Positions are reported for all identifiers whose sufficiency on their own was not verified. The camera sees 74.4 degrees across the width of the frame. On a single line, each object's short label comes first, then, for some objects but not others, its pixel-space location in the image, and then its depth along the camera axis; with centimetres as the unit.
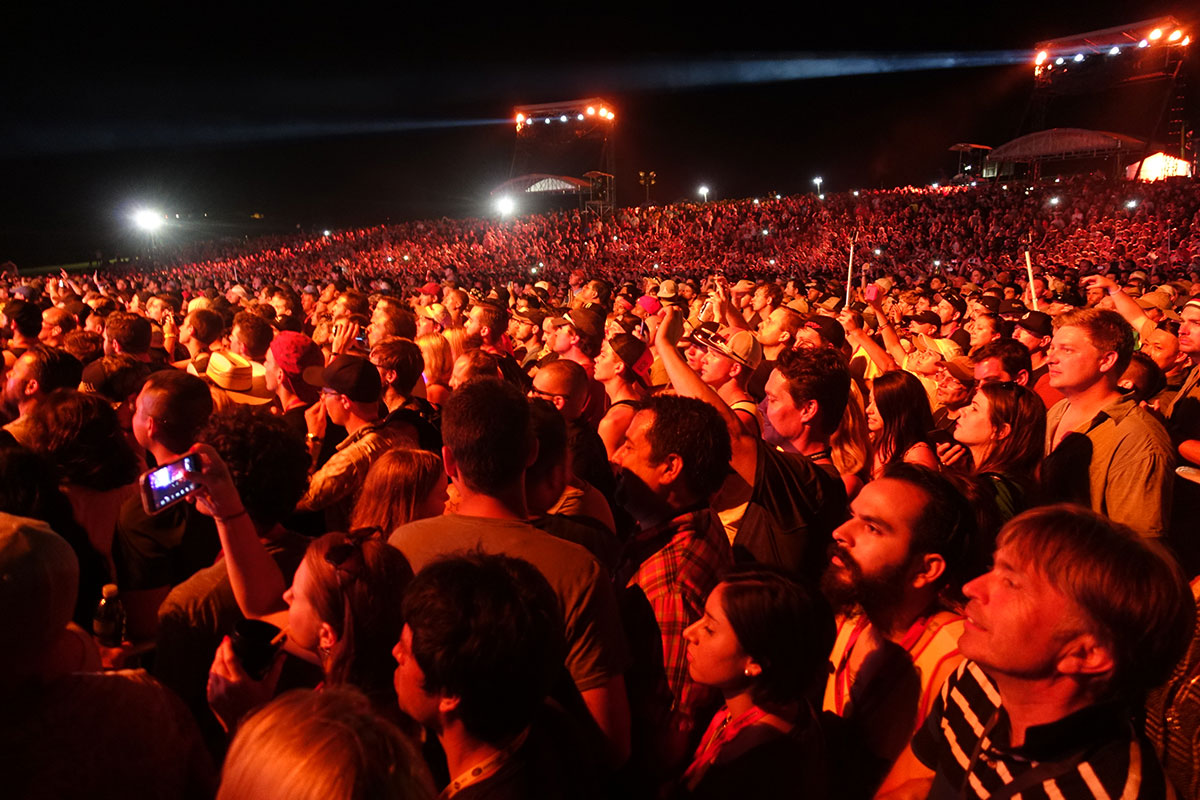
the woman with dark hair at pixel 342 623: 191
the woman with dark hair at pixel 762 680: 191
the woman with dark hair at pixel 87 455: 305
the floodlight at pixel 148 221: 4128
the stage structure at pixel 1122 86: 2889
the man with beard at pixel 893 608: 210
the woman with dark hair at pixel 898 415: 391
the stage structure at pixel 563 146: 4103
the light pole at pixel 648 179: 4478
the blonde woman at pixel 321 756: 116
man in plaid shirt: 256
